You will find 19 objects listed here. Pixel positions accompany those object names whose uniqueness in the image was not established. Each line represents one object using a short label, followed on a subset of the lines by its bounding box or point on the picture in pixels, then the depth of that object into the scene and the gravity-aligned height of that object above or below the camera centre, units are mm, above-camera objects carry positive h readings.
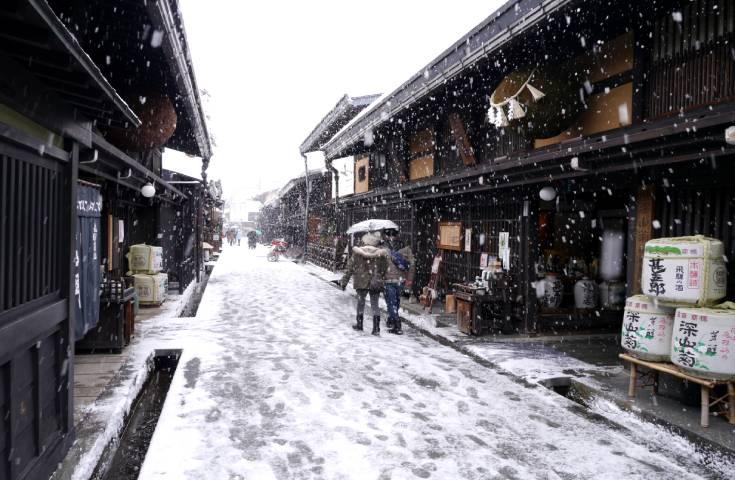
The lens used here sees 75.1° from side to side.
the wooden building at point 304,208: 28578 +1793
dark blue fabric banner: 6605 -440
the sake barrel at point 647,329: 5793 -1095
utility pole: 27758 +1129
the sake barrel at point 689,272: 5410 -348
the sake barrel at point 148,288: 12289 -1495
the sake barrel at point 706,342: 5035 -1085
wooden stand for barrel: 5113 -1571
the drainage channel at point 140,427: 4924 -2523
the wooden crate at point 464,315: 9812 -1633
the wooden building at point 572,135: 5996 +1794
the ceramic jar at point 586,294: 10648 -1213
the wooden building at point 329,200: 22000 +1963
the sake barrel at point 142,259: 12594 -763
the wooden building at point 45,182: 3164 +373
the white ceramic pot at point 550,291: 10469 -1145
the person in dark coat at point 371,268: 10211 -729
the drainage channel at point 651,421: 4617 -2136
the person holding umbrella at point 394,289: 10352 -1169
